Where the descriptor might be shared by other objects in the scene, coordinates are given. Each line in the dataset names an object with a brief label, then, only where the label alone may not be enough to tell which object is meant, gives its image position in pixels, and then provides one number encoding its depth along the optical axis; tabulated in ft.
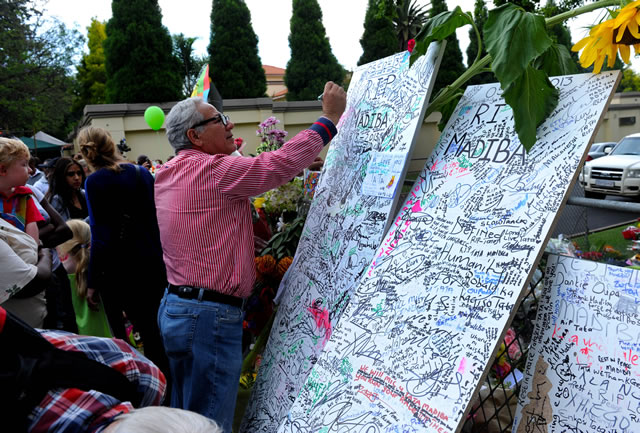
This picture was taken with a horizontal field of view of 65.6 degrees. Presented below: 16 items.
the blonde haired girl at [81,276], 12.07
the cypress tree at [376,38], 78.74
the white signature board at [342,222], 6.90
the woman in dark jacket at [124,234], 10.50
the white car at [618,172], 39.14
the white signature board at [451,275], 4.84
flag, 10.88
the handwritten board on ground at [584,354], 4.61
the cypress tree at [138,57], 57.72
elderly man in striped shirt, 7.36
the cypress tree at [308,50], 76.79
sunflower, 4.69
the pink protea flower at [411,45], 6.97
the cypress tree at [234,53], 65.67
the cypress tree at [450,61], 74.43
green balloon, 30.42
